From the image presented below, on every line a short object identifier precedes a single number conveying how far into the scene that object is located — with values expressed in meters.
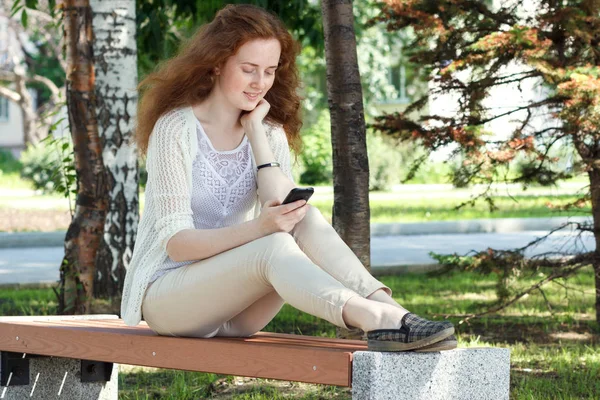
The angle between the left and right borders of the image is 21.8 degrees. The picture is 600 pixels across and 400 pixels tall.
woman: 4.91
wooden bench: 4.38
